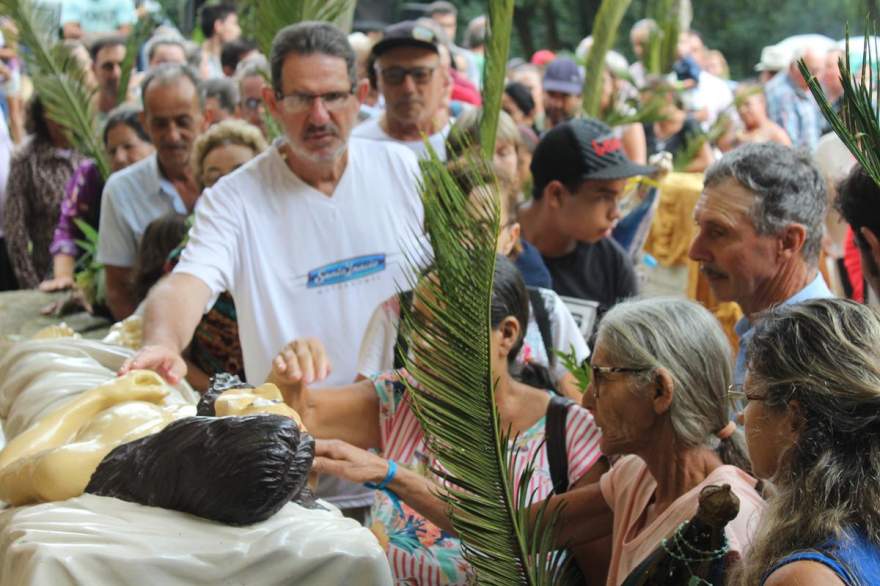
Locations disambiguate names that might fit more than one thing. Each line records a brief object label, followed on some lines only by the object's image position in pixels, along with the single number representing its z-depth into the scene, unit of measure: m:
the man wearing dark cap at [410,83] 5.82
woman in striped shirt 3.33
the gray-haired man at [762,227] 3.73
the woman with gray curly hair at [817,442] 2.06
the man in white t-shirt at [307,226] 4.28
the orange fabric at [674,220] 8.27
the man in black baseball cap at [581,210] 4.93
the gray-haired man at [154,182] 6.05
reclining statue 2.54
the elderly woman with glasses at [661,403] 2.96
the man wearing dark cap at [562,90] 8.91
